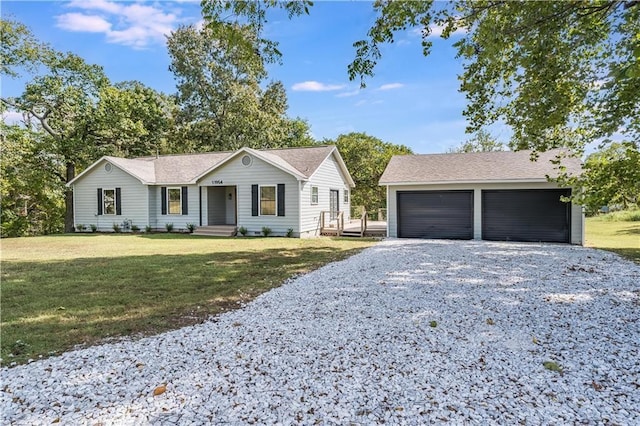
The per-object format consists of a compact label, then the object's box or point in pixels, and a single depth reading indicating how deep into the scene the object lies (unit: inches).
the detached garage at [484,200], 539.2
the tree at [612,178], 301.3
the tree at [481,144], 1362.0
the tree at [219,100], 1088.8
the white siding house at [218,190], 647.1
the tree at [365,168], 1005.8
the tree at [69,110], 808.9
